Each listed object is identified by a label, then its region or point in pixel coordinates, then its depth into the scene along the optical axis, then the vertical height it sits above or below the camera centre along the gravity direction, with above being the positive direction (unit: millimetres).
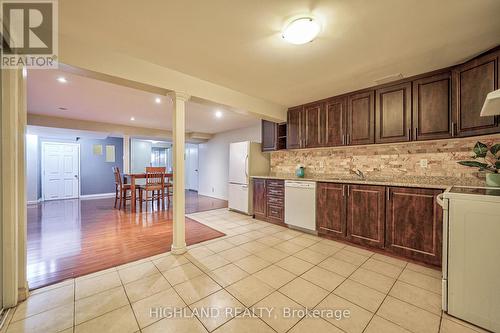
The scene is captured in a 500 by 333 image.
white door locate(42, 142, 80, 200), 6512 -187
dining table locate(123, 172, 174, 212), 4957 -618
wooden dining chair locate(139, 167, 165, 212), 5207 -451
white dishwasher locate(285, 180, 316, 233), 3303 -701
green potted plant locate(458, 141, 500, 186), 1940 +2
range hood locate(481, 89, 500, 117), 1404 +471
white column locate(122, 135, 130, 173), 6302 +370
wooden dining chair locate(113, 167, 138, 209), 5270 -569
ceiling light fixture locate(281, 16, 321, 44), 1610 +1127
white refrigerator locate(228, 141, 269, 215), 4527 -134
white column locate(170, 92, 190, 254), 2589 -86
